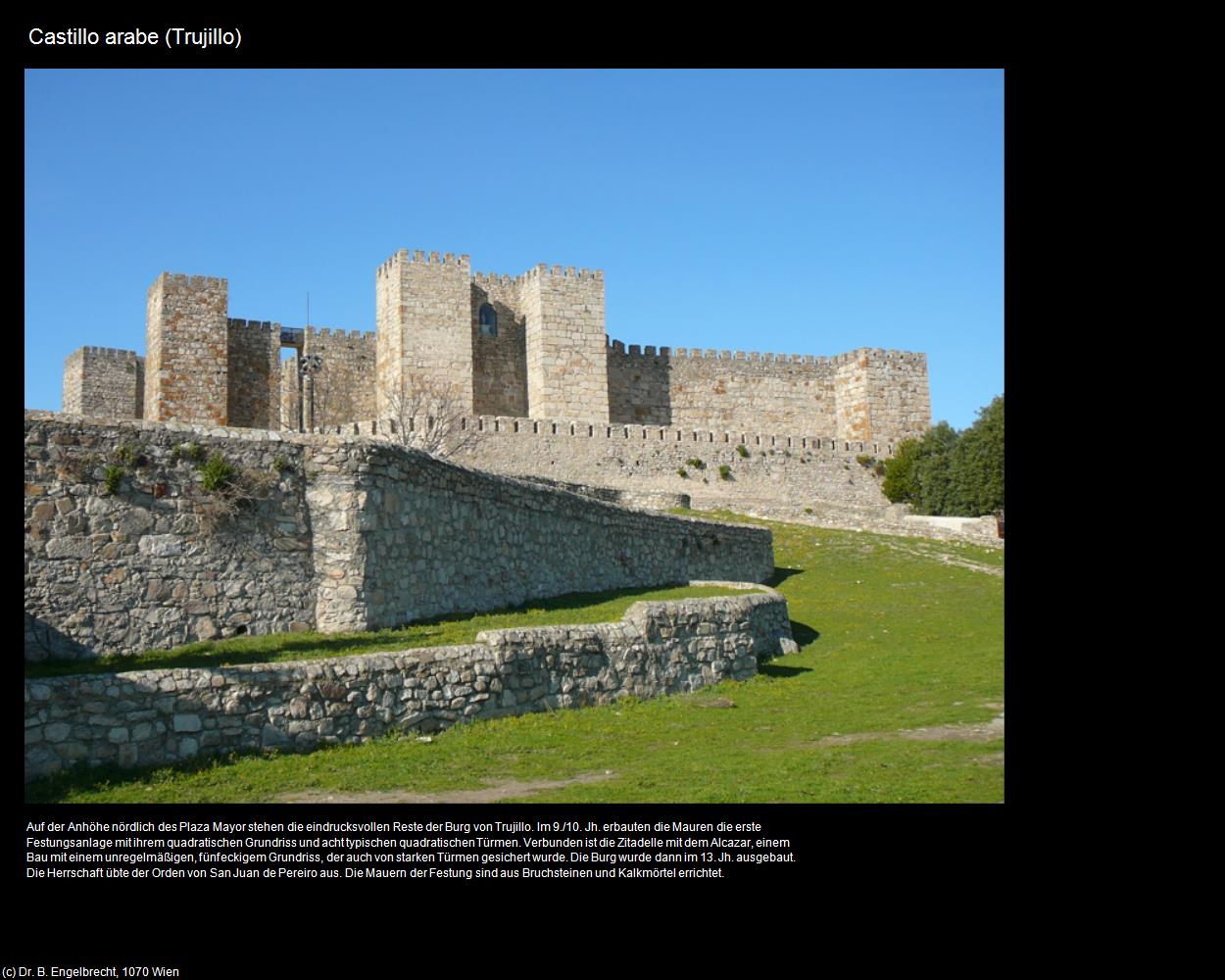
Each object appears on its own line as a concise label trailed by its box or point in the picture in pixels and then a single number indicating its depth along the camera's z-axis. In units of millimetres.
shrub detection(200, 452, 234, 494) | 14086
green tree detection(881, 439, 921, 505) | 49531
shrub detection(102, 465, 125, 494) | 13344
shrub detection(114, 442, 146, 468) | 13500
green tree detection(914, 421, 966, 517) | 44250
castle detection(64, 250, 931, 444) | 44750
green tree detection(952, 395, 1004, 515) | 40844
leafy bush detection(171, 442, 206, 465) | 13938
